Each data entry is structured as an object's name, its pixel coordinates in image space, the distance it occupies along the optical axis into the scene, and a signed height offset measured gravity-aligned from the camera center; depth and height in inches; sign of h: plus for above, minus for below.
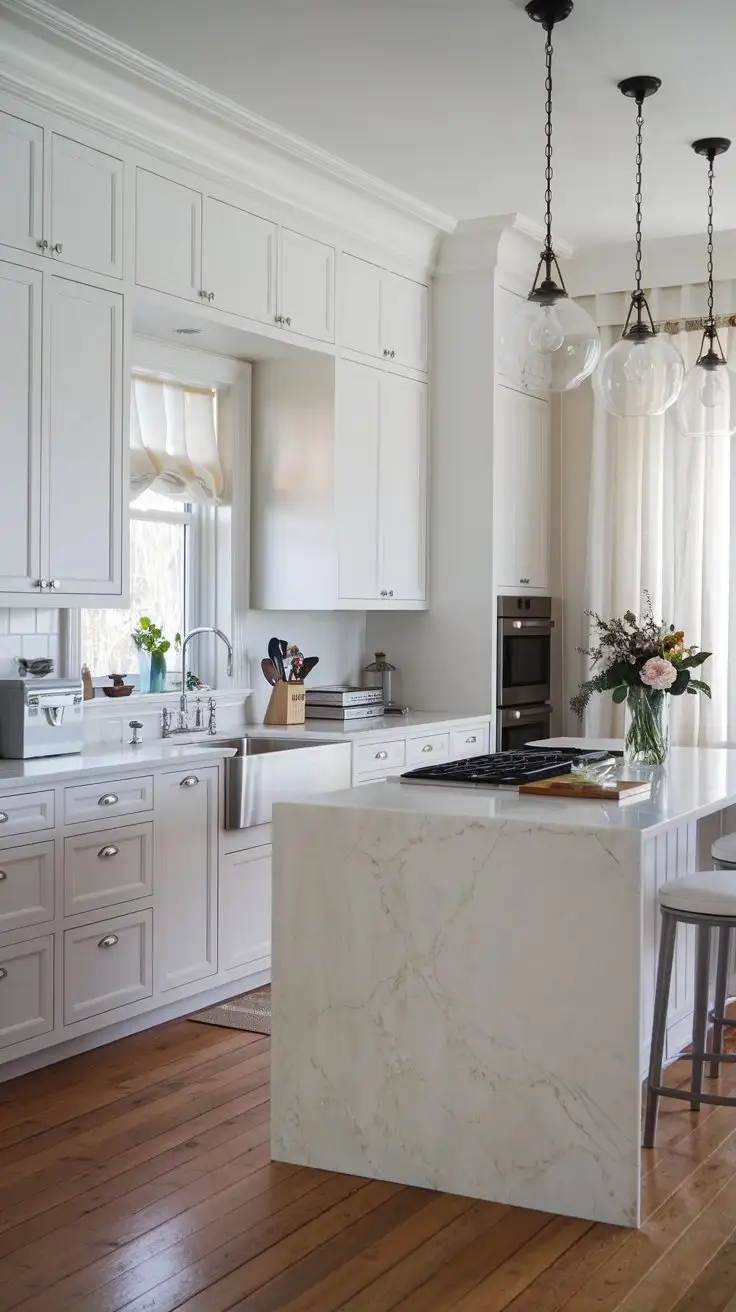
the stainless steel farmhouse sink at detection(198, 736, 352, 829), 176.9 -19.2
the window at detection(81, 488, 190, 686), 191.8 +7.1
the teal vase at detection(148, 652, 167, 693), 197.0 -5.9
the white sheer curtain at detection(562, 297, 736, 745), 237.9 +18.4
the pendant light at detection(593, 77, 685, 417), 141.6 +28.1
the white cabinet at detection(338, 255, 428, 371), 214.8 +53.9
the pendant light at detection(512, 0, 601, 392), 129.3 +28.8
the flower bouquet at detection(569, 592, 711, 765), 159.0 -5.4
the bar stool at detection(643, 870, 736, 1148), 126.1 -28.4
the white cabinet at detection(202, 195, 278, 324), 183.3 +52.8
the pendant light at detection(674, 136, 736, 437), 164.6 +29.3
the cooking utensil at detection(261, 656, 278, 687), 215.8 -6.0
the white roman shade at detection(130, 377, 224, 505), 197.2 +29.2
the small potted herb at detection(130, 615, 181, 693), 196.4 -3.1
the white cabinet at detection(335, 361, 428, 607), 217.0 +25.3
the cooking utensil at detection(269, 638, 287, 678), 216.4 -3.1
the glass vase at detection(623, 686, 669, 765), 159.5 -10.8
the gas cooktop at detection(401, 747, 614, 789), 134.8 -14.1
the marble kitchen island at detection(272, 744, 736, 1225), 112.0 -31.4
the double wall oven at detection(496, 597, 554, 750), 237.0 -6.1
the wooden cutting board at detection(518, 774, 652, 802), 127.0 -14.8
